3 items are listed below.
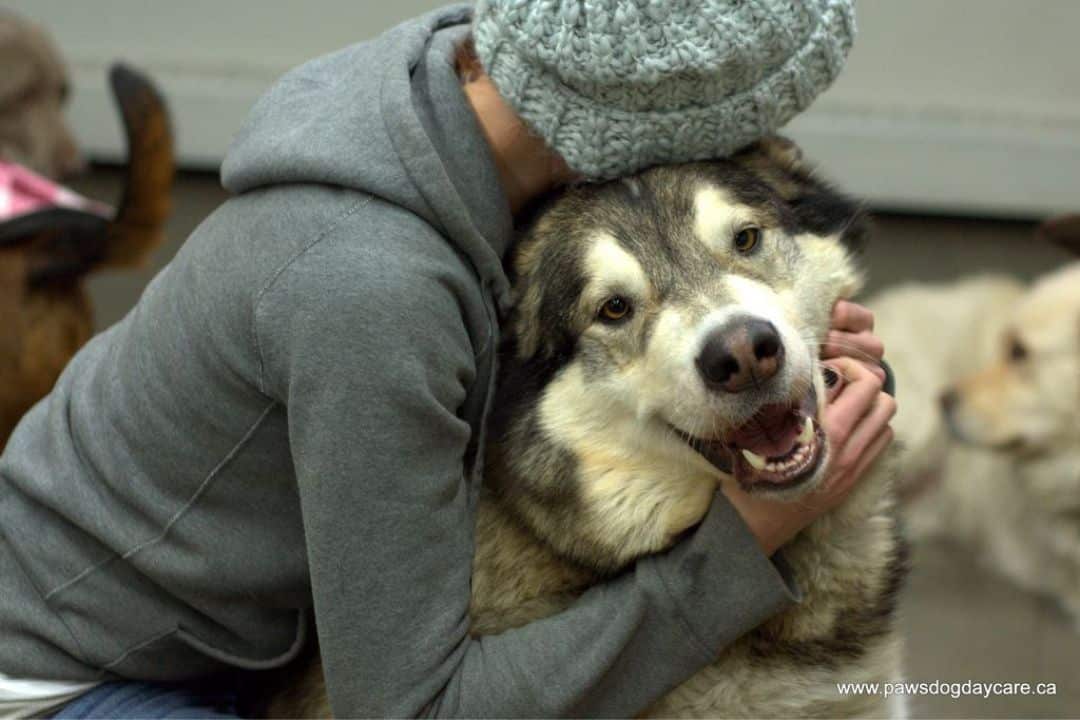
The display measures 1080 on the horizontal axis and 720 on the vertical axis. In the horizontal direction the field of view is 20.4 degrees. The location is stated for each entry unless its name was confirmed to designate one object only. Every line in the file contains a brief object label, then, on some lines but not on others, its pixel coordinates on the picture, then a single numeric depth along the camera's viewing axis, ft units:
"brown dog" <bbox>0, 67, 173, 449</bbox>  8.07
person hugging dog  5.90
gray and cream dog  6.18
